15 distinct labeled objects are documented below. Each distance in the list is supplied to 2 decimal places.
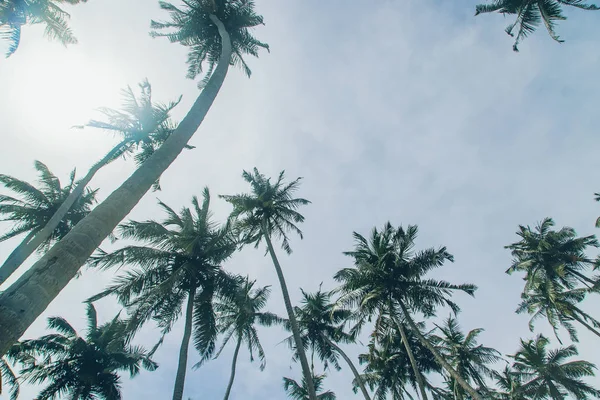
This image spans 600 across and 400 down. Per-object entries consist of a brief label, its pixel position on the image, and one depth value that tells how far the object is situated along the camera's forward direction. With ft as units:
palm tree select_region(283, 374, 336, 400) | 97.09
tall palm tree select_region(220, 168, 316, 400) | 74.79
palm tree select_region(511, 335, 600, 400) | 83.23
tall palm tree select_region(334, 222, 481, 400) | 64.85
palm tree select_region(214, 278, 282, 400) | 55.42
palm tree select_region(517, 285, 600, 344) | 78.59
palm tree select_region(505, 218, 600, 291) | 84.99
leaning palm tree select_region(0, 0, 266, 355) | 10.41
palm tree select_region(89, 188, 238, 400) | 50.83
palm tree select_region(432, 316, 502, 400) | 80.23
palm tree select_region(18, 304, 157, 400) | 64.34
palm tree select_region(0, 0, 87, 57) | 44.06
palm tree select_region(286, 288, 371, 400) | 85.15
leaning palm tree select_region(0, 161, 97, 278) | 62.28
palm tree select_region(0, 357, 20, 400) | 65.05
